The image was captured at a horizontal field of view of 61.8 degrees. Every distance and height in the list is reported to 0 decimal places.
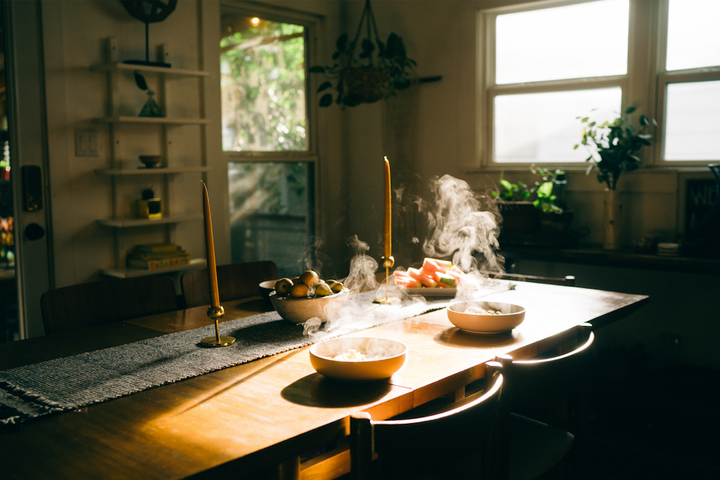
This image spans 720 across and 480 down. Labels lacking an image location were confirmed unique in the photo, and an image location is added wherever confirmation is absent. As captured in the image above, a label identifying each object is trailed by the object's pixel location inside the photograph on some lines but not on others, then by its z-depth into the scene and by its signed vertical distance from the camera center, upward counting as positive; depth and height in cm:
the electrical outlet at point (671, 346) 320 -87
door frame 286 +23
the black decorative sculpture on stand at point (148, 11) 310 +91
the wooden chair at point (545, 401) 134 -52
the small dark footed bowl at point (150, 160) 316 +13
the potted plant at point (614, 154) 309 +15
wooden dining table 94 -42
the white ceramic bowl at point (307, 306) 173 -35
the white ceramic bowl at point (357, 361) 122 -37
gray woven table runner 120 -42
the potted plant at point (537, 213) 326 -16
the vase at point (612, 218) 318 -19
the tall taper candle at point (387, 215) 184 -10
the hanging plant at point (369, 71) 354 +72
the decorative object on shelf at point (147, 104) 314 +42
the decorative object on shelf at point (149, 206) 323 -11
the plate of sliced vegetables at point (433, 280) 220 -36
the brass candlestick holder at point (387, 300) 208 -41
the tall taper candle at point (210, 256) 145 -17
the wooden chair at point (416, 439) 101 -45
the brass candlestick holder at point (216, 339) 151 -41
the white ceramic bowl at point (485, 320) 162 -37
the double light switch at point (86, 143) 307 +21
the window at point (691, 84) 308 +51
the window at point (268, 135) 384 +33
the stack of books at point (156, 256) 319 -38
